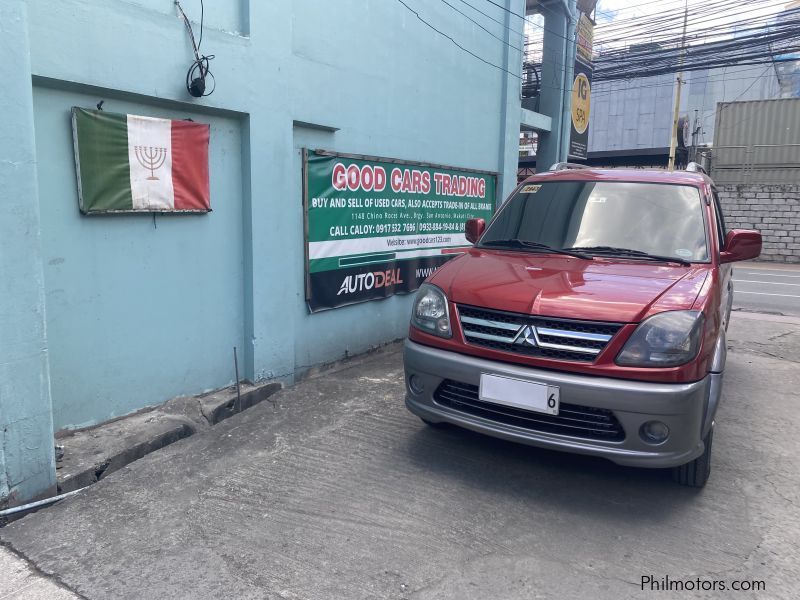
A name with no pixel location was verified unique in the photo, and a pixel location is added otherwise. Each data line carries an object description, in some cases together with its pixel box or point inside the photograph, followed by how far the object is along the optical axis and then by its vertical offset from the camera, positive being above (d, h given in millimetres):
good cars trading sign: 5641 -129
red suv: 3029 -651
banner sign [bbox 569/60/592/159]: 11312 +2077
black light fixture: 4277 +1015
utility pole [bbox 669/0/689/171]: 21655 +3259
